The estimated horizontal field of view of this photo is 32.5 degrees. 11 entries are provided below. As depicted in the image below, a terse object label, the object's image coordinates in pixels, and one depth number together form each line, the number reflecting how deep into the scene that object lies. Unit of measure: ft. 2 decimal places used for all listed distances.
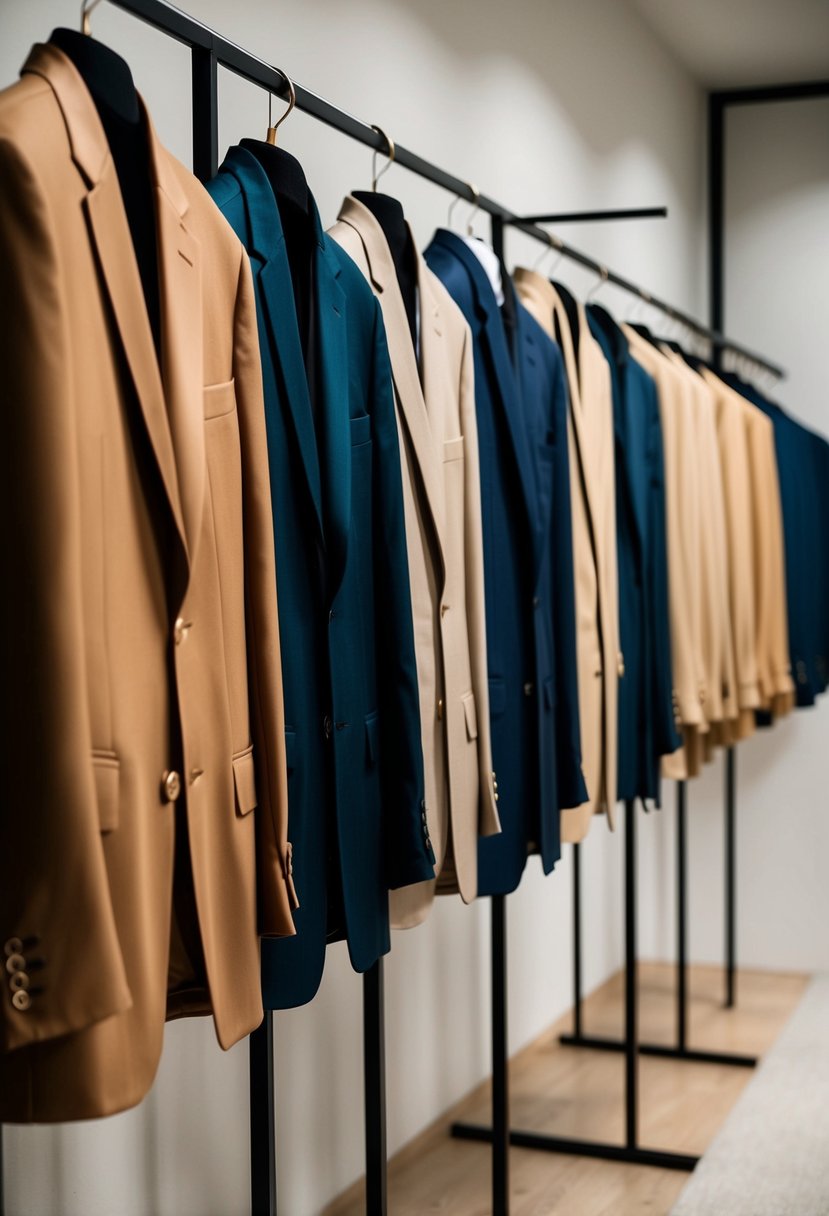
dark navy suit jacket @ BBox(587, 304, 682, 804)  9.52
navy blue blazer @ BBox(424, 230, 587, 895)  7.27
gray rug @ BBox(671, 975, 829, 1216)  9.66
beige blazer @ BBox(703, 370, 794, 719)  12.18
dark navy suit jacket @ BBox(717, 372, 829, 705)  14.12
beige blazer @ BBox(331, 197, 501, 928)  6.22
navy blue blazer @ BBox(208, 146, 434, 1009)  5.09
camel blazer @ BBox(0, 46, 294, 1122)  3.69
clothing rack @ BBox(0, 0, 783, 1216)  5.21
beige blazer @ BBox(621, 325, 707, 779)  10.54
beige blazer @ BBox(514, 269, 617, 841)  8.59
